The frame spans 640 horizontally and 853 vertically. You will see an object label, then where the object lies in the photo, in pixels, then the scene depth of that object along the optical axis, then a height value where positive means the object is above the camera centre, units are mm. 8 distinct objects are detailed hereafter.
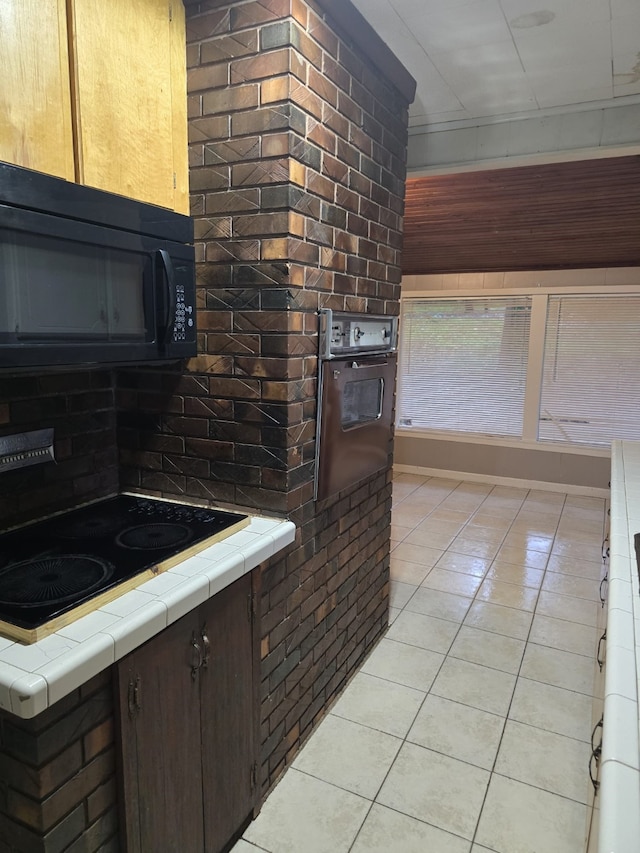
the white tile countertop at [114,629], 921 -564
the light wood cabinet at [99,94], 1128 +542
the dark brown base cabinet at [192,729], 1174 -930
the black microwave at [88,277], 1106 +122
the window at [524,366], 4965 -254
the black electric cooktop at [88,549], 1138 -537
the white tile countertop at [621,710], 765 -654
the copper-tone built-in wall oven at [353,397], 1810 -221
